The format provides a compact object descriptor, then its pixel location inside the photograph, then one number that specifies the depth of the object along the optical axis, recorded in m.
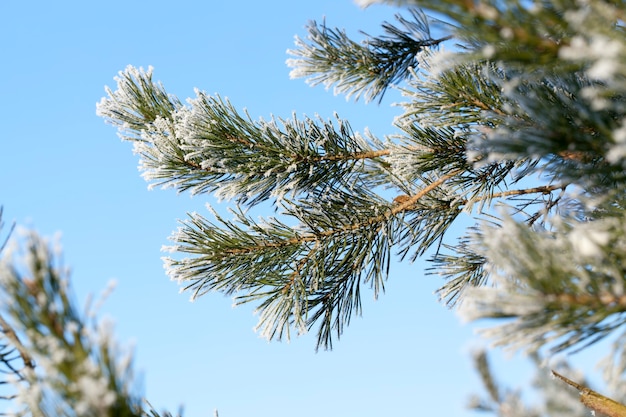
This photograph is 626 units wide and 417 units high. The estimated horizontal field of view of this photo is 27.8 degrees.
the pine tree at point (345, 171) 1.09
